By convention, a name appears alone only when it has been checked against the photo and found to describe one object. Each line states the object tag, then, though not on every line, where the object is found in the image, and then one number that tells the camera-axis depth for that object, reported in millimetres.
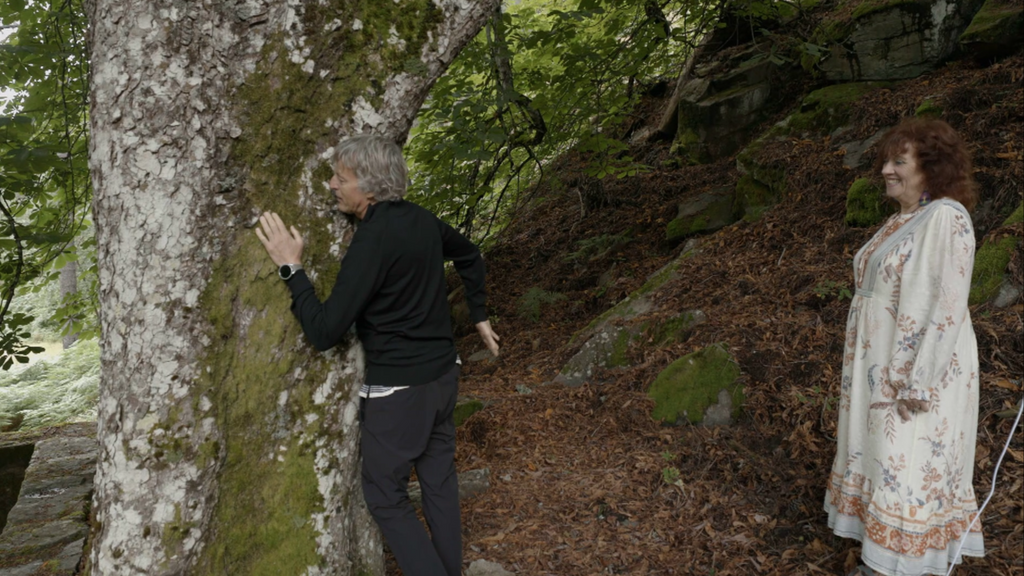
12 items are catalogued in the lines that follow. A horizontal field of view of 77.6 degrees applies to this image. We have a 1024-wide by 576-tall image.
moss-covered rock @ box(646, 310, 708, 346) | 5191
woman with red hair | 2617
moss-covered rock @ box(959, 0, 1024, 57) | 5547
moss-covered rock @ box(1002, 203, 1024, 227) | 4109
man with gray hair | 2514
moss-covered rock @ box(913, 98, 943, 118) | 5526
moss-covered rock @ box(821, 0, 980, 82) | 6418
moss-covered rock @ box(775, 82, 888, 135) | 6684
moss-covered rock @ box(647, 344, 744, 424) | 4340
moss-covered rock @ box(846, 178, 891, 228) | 5246
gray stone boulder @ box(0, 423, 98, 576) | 3330
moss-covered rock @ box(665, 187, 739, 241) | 7018
